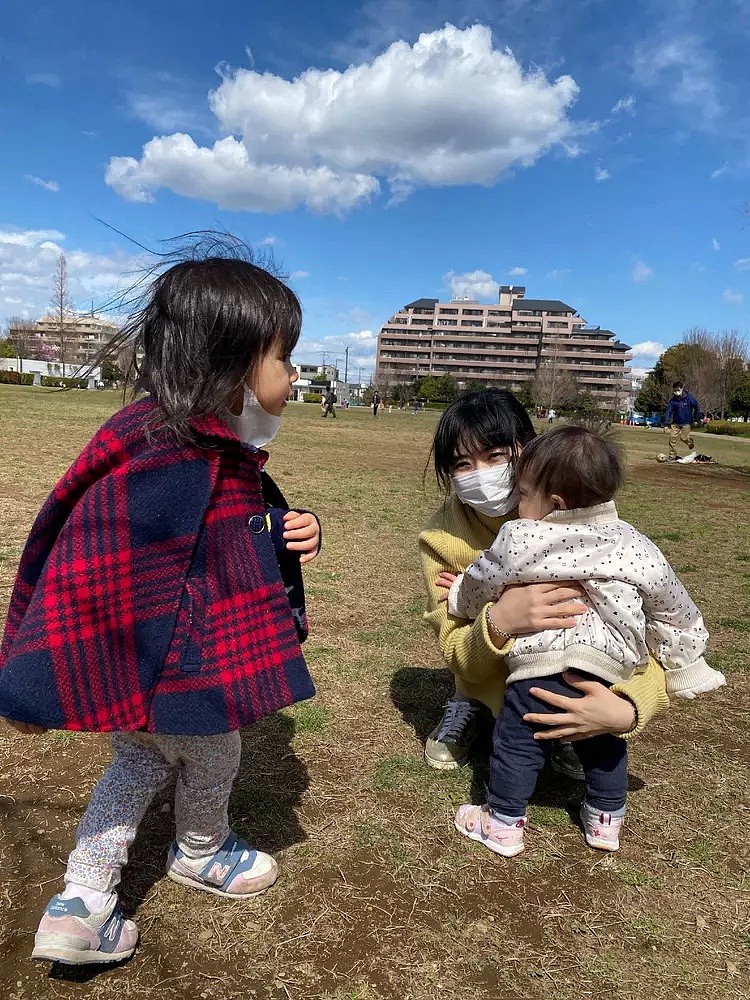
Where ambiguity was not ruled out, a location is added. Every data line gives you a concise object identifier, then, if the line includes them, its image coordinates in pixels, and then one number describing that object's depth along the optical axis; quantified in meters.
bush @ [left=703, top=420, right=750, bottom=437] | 39.50
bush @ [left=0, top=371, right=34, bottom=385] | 44.44
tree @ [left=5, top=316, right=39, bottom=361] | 61.03
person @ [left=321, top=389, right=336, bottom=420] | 30.55
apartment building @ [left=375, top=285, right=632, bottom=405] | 103.25
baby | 1.92
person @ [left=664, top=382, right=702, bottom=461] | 15.55
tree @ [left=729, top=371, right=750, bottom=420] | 53.78
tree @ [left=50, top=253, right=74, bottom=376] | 32.86
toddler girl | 1.43
